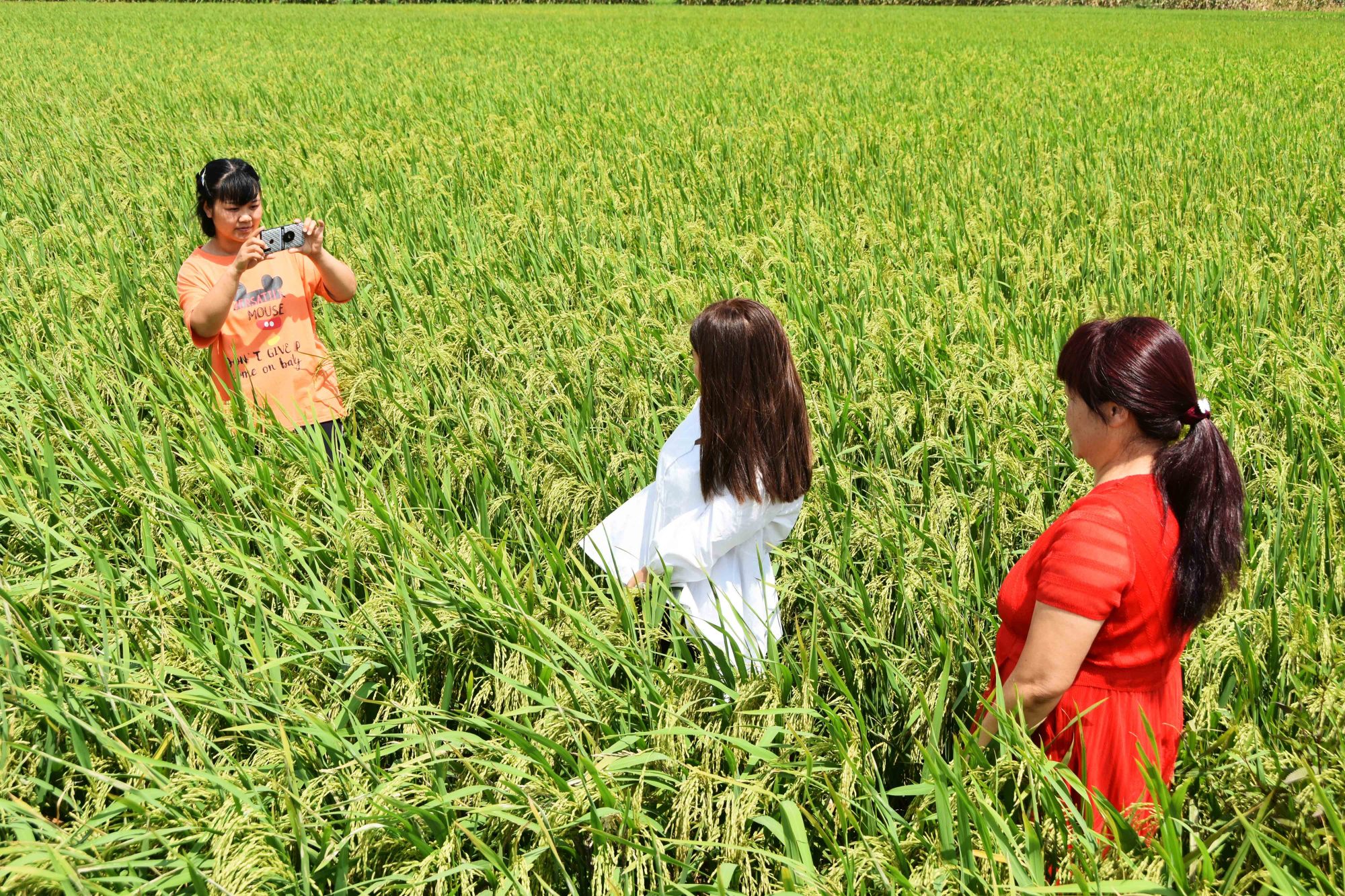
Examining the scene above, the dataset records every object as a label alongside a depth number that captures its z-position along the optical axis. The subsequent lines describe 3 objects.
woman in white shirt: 1.99
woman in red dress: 1.40
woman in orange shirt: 2.84
